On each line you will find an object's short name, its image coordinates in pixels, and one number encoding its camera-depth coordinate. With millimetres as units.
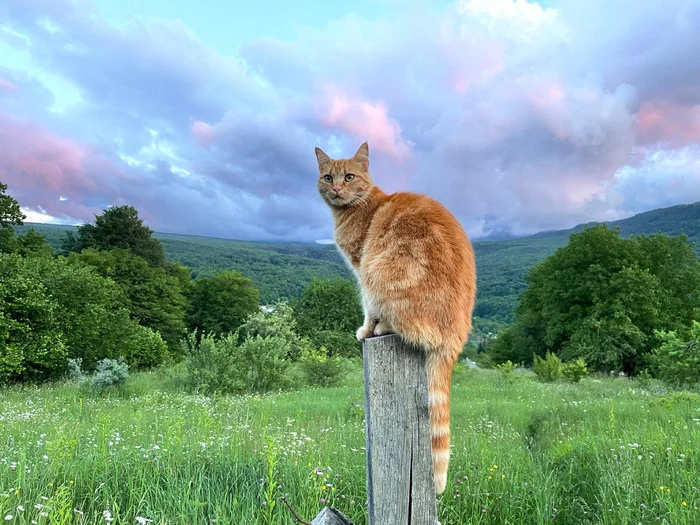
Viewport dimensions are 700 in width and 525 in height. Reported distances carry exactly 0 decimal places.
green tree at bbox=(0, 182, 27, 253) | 23031
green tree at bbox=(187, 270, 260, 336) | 40938
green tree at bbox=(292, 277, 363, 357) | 38812
